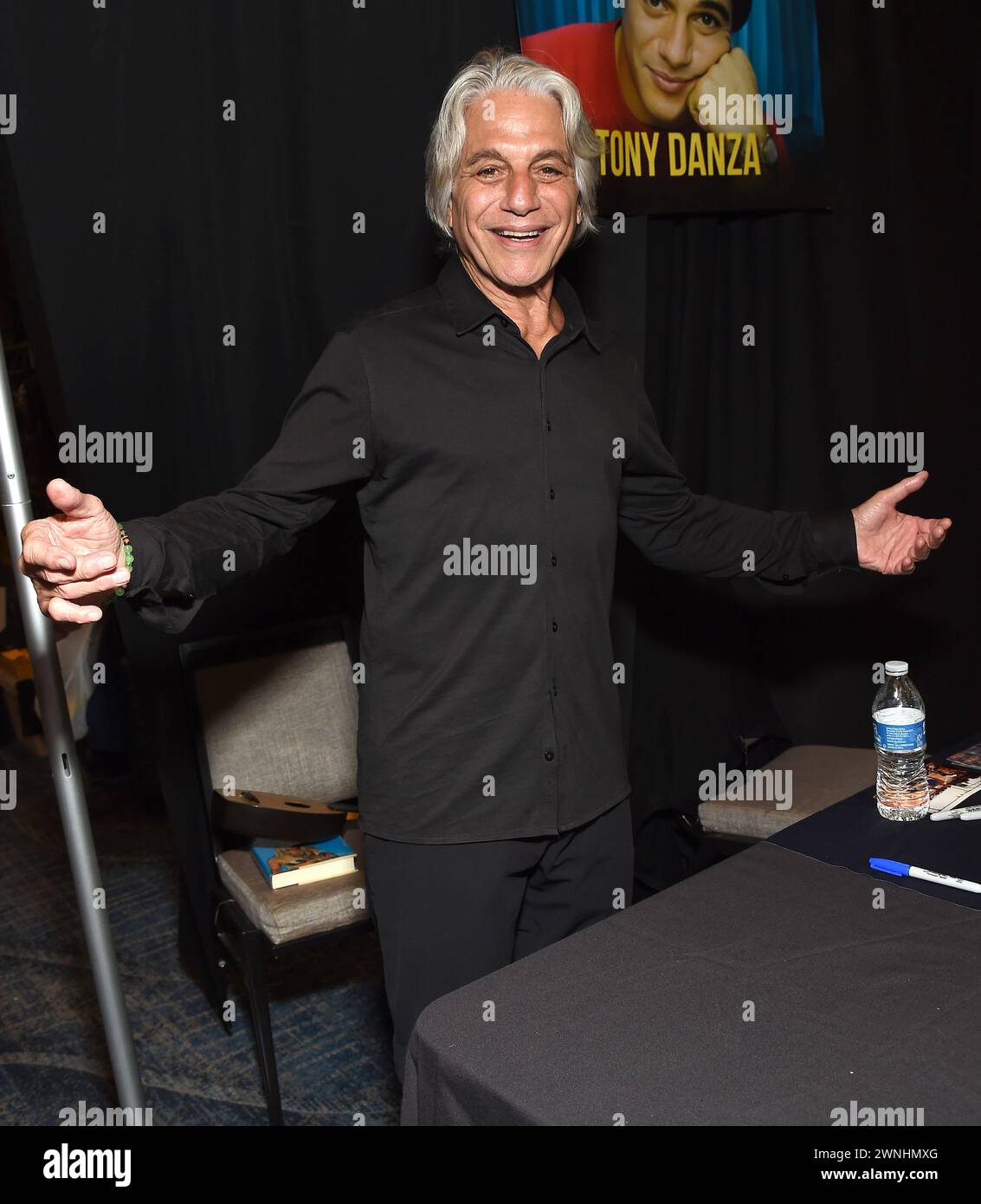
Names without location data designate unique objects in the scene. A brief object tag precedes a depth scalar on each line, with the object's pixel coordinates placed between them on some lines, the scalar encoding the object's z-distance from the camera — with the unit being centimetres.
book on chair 236
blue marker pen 146
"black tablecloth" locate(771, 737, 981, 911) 153
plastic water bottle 168
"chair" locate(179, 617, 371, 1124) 232
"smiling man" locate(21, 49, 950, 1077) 173
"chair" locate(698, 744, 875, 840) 255
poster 260
